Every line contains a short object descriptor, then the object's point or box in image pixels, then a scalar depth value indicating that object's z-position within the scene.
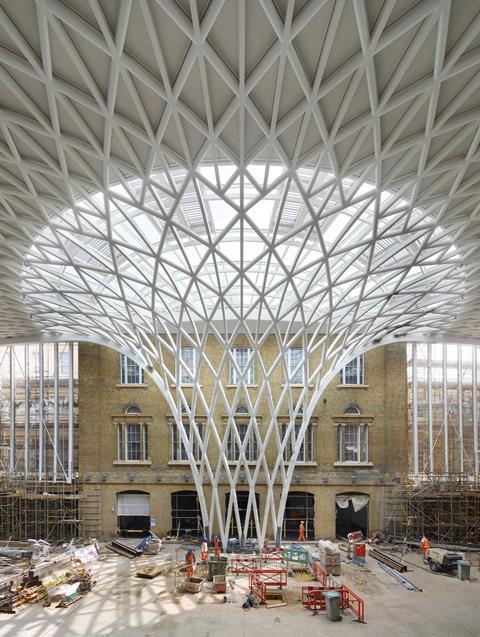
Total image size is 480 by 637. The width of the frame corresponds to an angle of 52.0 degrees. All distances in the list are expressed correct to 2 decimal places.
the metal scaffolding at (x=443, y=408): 39.97
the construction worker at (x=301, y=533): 37.00
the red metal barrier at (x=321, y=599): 21.92
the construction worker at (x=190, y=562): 26.31
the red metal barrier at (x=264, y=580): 23.26
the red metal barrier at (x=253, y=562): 27.67
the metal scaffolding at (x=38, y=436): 38.28
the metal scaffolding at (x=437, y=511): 36.28
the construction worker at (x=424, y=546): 30.94
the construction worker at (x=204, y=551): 29.22
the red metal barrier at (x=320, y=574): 24.70
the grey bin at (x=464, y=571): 26.52
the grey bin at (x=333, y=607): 20.70
